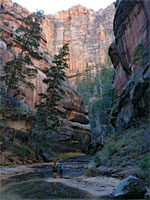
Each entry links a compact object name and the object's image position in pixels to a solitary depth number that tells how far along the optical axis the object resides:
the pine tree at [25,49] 19.16
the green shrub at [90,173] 11.15
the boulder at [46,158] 23.31
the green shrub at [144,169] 7.21
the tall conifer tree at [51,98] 22.31
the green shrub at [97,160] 13.67
